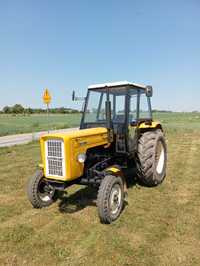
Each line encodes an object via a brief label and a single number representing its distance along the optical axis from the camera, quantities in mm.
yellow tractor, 3850
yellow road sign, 11547
